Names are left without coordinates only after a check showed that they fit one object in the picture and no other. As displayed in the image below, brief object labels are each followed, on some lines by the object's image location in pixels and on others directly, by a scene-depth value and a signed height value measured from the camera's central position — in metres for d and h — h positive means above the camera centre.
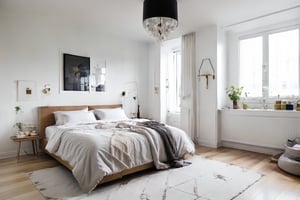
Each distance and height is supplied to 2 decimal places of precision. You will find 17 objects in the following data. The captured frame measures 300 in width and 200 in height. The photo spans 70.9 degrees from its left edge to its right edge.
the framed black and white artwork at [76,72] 4.51 +0.58
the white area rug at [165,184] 2.33 -1.07
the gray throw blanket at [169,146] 3.20 -0.73
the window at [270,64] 4.12 +0.72
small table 3.61 -0.71
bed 2.47 -0.71
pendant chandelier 2.94 +1.16
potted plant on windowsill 4.53 +0.07
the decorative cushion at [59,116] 4.01 -0.33
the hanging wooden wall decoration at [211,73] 4.63 +0.58
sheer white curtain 4.99 +0.33
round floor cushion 2.88 -0.95
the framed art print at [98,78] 4.95 +0.49
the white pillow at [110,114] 4.53 -0.34
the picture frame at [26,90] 3.96 +0.17
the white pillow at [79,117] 4.00 -0.36
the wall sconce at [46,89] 4.24 +0.20
